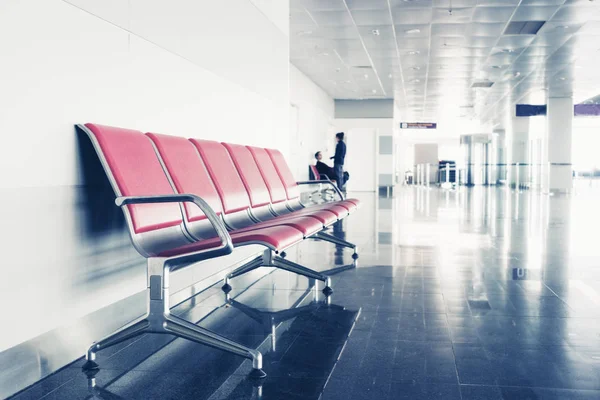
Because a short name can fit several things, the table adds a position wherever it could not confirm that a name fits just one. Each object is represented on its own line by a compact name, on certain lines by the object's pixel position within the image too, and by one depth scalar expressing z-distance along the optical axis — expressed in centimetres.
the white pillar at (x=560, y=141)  1741
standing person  1192
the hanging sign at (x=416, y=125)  2603
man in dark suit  1277
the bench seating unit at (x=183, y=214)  202
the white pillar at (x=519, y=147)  2242
